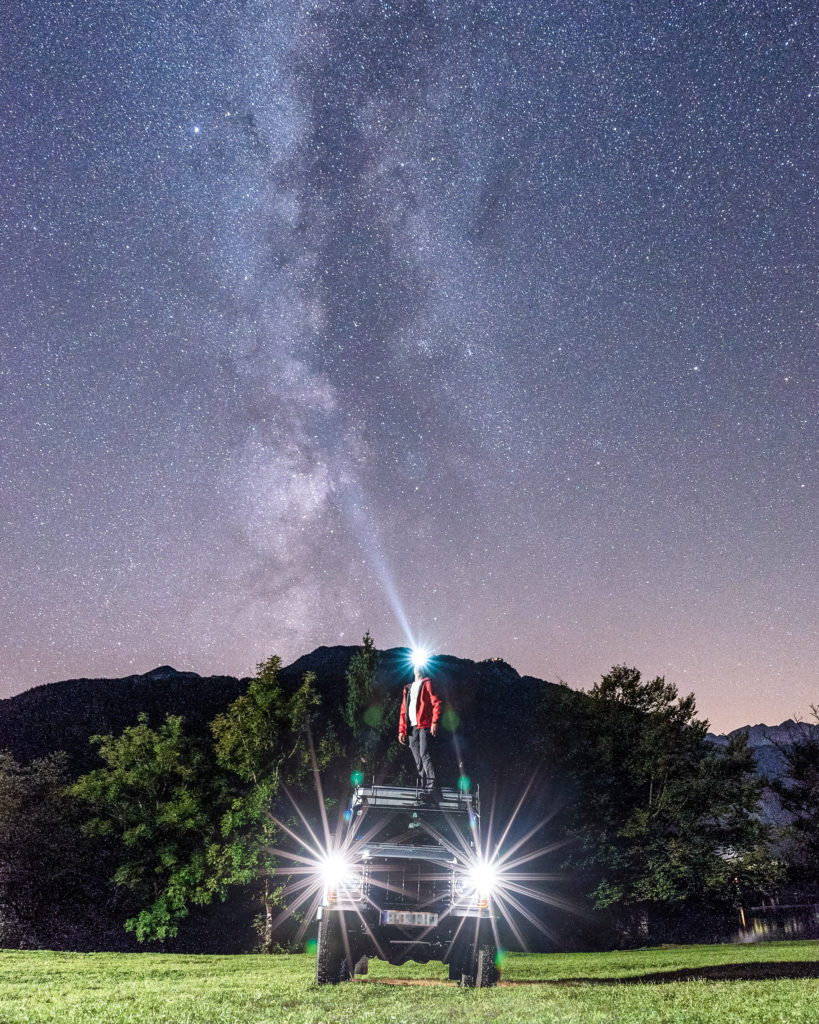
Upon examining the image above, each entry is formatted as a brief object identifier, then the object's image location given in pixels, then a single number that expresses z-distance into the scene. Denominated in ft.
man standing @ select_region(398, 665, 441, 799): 46.06
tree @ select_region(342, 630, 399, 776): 126.93
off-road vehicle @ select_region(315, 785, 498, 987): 34.06
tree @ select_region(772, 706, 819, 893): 144.87
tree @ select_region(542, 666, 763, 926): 130.93
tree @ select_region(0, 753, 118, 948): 125.59
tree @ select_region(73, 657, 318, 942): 114.01
